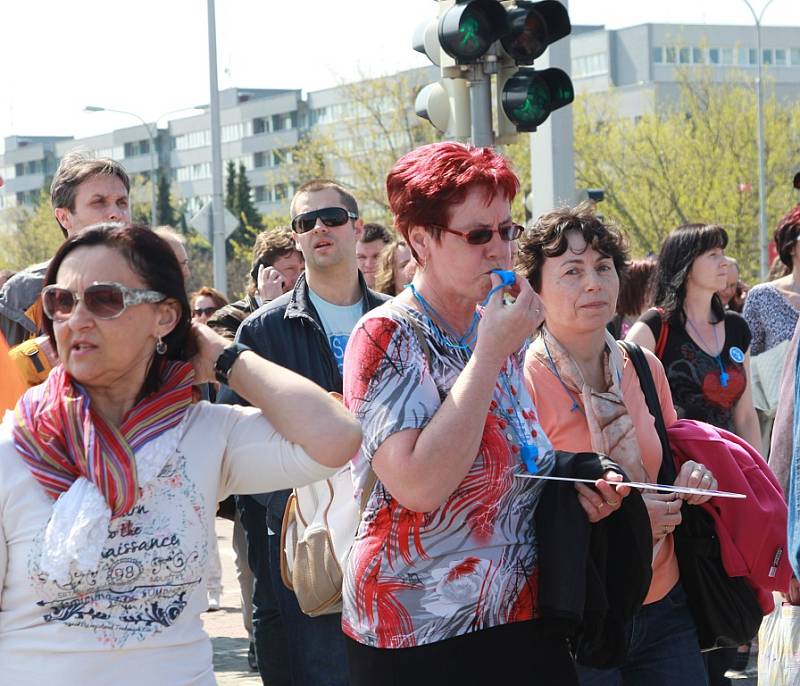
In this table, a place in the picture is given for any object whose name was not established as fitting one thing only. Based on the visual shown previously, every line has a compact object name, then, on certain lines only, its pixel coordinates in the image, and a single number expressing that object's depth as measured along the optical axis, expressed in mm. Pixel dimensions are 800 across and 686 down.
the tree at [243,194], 92125
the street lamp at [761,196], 39938
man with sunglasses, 5234
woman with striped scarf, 2777
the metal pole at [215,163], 24750
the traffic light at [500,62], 7863
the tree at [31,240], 66625
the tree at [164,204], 94819
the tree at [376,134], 39250
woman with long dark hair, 6734
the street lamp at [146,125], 48594
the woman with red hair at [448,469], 3297
